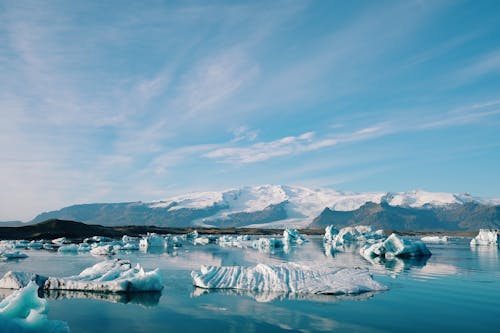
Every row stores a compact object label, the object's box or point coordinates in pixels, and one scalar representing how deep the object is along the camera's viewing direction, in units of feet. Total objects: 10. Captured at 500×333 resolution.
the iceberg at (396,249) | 112.88
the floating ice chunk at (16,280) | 49.75
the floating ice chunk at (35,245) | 153.79
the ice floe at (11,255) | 99.78
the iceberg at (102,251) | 115.55
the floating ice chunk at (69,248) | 130.21
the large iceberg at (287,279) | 51.47
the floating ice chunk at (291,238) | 223.08
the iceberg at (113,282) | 50.16
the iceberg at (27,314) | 25.75
